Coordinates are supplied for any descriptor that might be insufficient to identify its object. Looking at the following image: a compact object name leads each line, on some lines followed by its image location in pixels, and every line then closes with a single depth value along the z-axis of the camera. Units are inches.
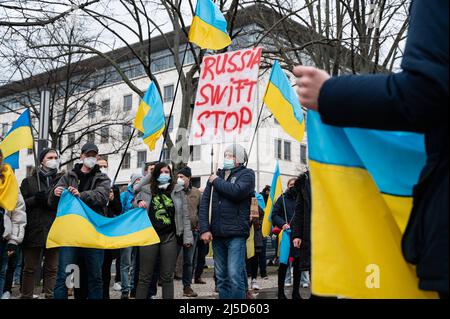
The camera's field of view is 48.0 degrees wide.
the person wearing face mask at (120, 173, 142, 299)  332.5
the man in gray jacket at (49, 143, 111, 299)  247.3
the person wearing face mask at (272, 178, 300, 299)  349.1
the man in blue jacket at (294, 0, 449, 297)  53.7
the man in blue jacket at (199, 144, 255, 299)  243.6
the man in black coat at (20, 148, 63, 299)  285.4
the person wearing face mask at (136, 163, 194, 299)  258.2
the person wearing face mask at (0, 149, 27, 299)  237.5
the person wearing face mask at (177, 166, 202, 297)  348.8
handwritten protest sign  220.7
